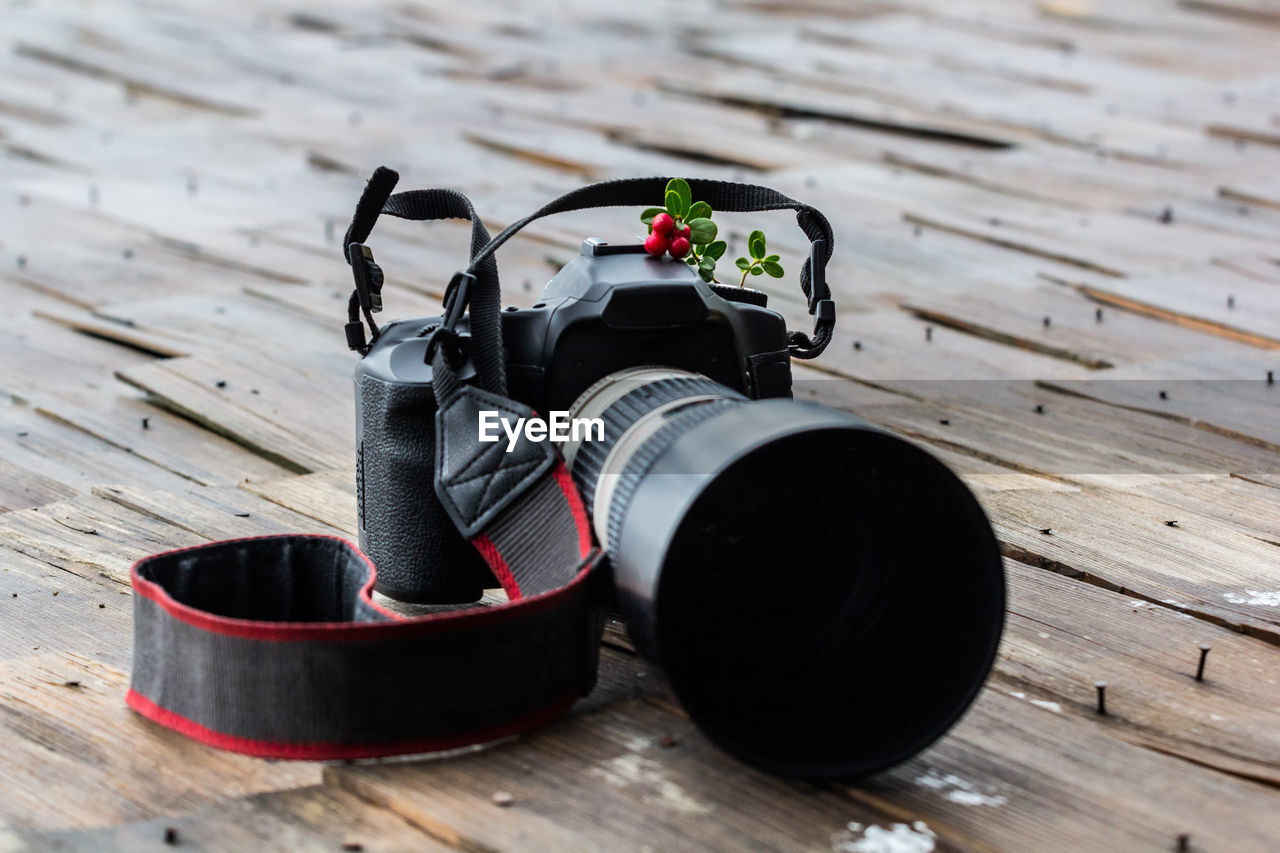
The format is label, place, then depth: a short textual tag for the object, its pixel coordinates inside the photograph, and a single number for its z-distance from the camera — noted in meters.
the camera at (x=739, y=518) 0.90
